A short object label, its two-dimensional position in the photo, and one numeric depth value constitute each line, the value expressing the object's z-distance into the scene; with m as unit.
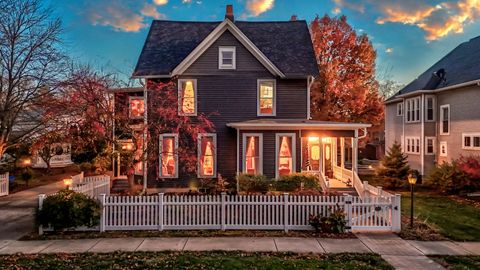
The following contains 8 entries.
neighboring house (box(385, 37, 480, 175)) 20.19
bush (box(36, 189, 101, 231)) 9.88
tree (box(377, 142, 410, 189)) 20.03
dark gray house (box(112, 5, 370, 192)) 16.72
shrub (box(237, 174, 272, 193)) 14.84
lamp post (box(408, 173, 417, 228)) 10.75
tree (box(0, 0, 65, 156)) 15.70
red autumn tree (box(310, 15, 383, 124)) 27.83
